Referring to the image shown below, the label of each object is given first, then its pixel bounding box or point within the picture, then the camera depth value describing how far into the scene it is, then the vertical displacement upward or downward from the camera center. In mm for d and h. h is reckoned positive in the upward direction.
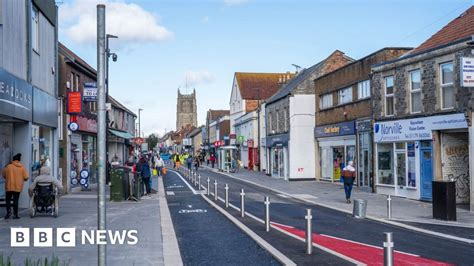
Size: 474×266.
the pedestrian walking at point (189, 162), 51500 -732
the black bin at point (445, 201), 16562 -1466
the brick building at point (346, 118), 28859 +1950
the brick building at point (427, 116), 20672 +1374
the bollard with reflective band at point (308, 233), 10477 -1493
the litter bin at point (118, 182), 21703 -1034
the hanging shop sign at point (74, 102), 25969 +2433
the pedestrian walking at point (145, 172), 24750 -779
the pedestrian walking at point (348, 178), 22531 -1031
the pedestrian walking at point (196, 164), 57850 -1025
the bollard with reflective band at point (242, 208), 16478 -1640
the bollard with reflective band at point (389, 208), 17109 -1729
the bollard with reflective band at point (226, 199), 19956 -1618
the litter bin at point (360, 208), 17203 -1712
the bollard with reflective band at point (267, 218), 13578 -1567
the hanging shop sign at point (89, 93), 27188 +3016
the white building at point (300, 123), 40000 +2137
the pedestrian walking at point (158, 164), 39200 -664
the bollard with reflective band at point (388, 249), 6672 -1141
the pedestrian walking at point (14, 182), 14703 -659
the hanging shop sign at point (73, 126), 26062 +1344
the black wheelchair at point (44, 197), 15352 -1114
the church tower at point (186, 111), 169500 +13051
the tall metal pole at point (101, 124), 5703 +309
